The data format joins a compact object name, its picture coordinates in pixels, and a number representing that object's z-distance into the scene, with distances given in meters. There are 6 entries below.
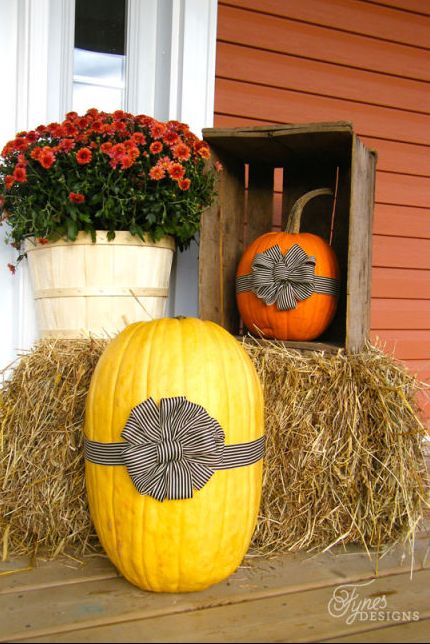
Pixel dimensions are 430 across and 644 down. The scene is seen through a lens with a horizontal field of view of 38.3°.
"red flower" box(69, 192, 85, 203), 1.70
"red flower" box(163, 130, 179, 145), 1.79
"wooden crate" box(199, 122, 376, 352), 1.78
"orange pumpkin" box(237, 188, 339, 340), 1.82
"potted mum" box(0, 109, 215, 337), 1.72
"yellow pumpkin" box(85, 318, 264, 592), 1.28
